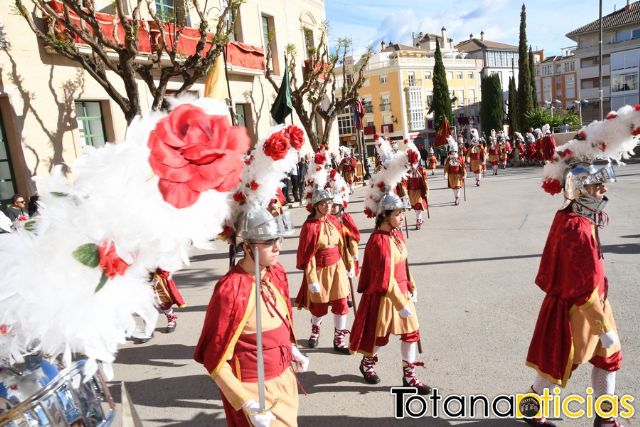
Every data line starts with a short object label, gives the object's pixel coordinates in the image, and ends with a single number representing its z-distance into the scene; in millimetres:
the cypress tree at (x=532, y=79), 39325
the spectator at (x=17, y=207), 9492
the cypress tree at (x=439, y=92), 45906
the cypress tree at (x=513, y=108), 39031
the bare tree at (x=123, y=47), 9070
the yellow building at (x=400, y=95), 53531
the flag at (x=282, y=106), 12254
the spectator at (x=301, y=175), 18986
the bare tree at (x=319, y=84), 19250
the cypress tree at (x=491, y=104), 51094
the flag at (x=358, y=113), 22378
